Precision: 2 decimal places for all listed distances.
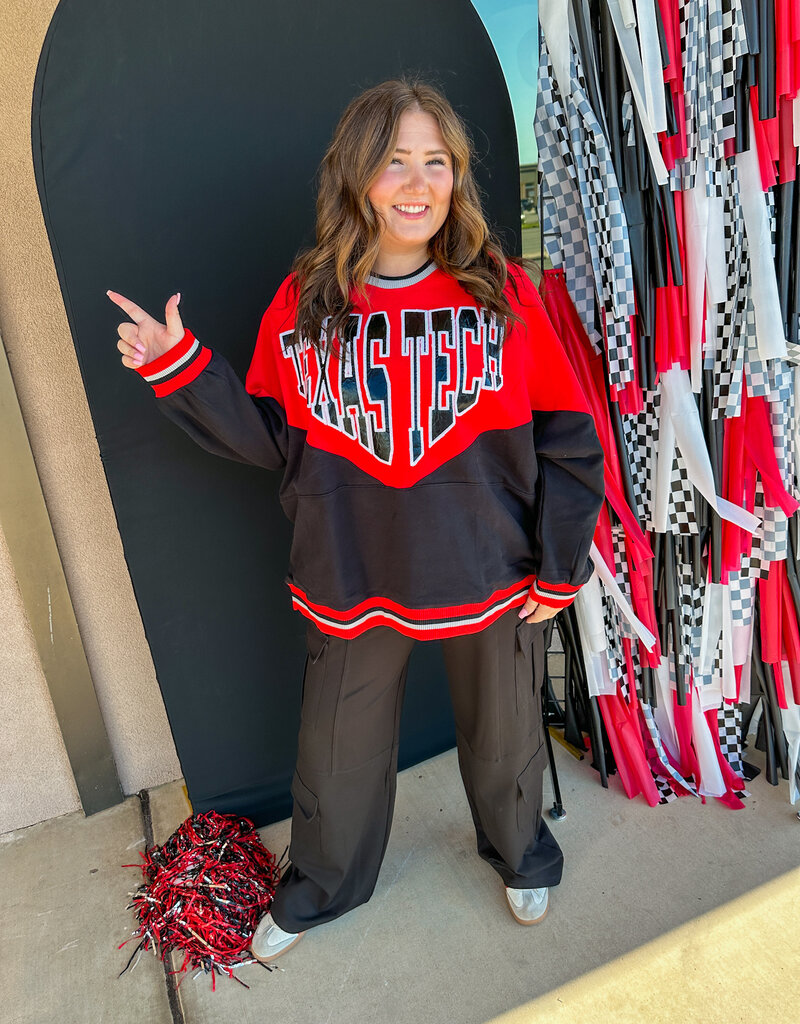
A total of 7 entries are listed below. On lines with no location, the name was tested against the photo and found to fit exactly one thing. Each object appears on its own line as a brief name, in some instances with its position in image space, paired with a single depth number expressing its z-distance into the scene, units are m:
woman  1.24
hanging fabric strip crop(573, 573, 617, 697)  1.83
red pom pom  1.59
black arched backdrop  1.40
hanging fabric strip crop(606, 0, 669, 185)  1.48
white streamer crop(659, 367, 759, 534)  1.67
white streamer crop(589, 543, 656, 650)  1.79
